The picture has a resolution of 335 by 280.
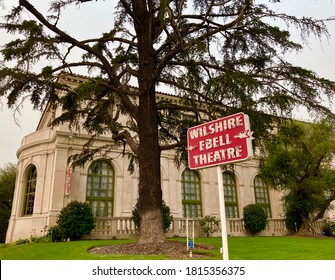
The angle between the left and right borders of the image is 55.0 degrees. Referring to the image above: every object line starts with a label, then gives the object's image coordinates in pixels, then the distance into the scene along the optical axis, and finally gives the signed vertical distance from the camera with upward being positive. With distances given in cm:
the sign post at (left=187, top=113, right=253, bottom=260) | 529 +140
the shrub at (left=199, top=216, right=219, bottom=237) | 1923 +21
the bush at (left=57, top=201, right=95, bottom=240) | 1619 +47
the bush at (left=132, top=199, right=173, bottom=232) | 1830 +72
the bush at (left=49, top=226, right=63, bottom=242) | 1636 -17
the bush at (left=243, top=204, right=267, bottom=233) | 2205 +66
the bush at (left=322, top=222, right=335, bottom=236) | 2373 -23
